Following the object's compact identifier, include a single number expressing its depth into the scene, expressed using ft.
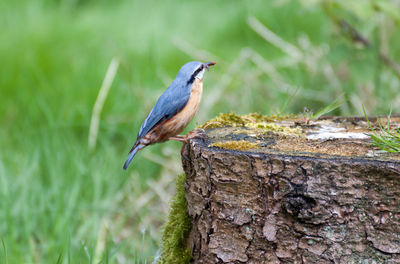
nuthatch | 17.60
